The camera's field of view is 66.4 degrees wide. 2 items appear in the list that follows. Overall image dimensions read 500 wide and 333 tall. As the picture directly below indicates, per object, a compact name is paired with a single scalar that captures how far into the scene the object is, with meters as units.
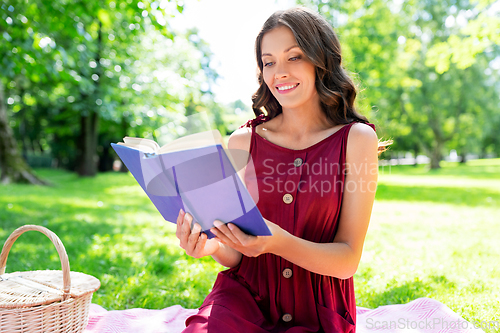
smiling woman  1.73
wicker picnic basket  1.96
